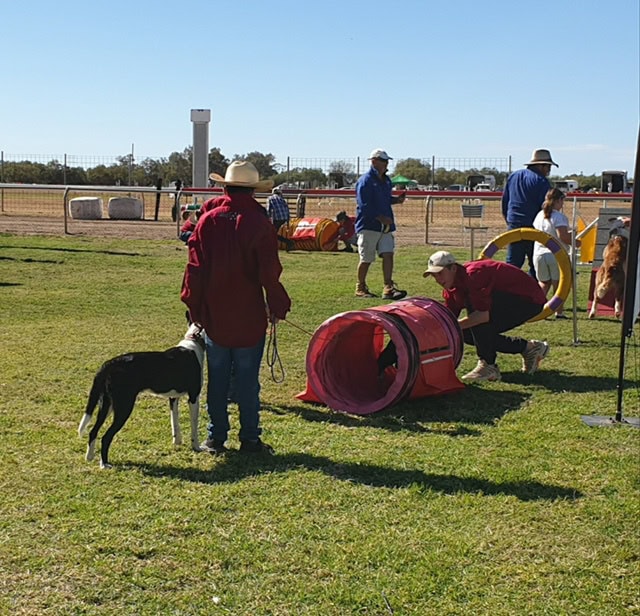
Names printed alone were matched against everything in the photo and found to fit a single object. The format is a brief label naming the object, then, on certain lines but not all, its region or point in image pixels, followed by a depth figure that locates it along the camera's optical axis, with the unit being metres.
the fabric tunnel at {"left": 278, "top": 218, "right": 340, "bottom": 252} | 21.89
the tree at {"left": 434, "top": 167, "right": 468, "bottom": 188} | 51.31
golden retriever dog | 10.80
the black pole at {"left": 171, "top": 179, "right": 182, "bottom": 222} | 24.30
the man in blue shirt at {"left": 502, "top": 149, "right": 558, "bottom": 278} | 11.45
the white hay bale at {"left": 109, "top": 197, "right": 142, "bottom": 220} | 33.88
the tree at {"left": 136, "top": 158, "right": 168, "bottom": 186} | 49.38
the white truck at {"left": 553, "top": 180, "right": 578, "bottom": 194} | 39.33
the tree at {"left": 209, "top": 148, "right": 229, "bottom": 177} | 48.22
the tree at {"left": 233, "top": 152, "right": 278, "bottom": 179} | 43.99
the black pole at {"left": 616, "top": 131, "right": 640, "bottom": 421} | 6.14
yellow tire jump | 9.86
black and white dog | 5.68
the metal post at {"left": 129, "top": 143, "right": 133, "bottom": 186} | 42.65
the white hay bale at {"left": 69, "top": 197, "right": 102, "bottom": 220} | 33.38
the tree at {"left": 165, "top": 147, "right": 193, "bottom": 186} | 53.44
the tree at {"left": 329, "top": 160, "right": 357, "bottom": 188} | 40.19
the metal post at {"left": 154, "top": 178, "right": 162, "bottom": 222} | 31.48
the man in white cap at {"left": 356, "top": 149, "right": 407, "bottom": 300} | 13.01
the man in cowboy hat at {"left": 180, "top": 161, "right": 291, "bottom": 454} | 5.79
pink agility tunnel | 7.12
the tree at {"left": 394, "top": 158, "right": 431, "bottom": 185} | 55.03
